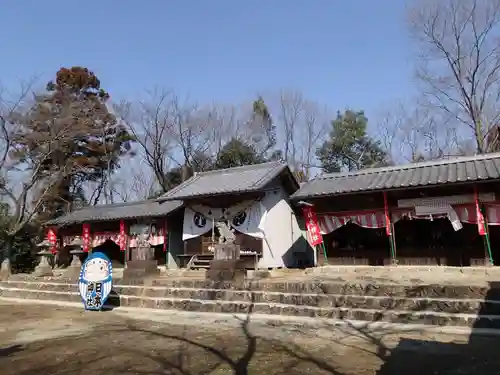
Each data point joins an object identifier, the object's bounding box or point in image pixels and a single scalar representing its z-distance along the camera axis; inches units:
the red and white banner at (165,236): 860.0
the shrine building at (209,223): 734.5
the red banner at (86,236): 951.6
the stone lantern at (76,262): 686.3
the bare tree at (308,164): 1439.8
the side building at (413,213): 545.6
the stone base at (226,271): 506.0
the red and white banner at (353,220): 614.5
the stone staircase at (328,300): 342.5
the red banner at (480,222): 534.3
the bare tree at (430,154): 1286.9
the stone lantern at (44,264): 795.2
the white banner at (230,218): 736.3
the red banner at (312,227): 655.8
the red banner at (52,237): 1004.6
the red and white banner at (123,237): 901.8
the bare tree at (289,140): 1443.7
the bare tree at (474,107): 996.6
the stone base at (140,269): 593.4
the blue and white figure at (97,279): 465.4
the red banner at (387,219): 594.9
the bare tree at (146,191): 1442.9
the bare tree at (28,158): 853.8
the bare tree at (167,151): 1305.4
